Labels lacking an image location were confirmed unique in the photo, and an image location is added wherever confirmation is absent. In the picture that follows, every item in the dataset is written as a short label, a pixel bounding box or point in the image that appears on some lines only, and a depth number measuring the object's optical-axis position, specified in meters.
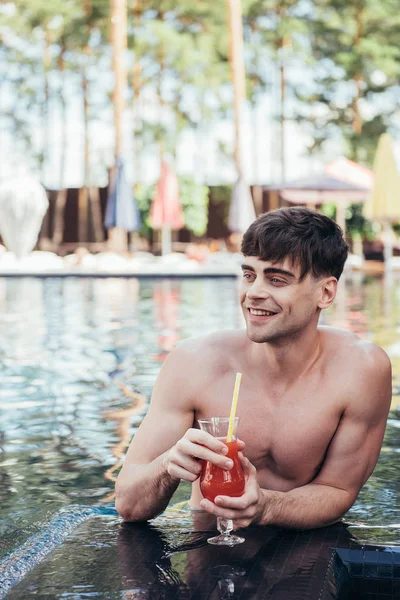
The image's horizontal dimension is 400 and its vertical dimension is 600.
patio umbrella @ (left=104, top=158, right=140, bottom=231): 21.83
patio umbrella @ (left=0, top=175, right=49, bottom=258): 22.73
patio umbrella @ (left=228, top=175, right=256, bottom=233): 22.19
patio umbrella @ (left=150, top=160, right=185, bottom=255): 23.00
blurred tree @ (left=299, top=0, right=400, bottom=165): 30.42
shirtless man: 2.49
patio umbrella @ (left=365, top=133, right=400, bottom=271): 18.98
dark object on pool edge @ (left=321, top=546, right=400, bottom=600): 2.40
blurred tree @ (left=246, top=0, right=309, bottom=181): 30.30
